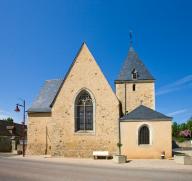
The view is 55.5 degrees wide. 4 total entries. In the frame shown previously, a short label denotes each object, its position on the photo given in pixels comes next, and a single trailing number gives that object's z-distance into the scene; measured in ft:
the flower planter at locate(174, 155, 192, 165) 39.80
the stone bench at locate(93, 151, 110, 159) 52.10
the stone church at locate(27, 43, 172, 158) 51.82
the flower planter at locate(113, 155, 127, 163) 43.48
